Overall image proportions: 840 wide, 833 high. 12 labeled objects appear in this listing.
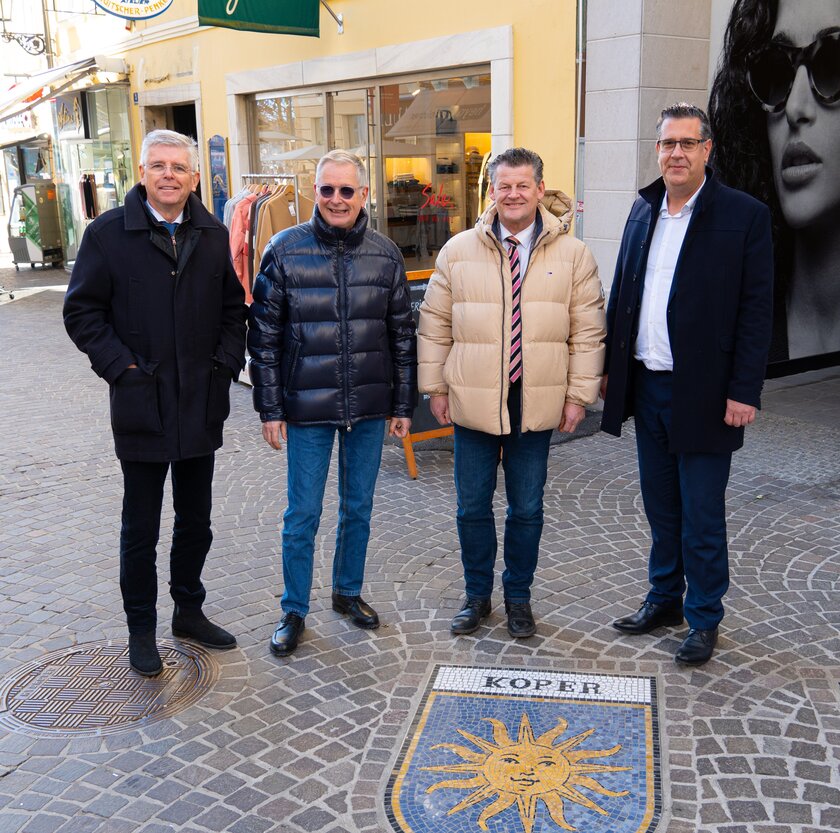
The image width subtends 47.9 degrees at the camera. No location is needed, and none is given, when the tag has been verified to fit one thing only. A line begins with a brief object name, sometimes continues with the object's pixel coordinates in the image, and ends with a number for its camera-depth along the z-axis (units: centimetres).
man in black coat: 358
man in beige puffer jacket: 379
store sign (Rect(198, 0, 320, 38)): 902
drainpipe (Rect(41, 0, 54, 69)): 1908
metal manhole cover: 357
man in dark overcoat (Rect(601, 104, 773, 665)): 359
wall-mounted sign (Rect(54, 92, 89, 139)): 1866
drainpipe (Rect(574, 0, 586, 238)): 755
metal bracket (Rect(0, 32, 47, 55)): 1928
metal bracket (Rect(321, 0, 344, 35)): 1002
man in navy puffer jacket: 382
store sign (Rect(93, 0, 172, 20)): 1156
